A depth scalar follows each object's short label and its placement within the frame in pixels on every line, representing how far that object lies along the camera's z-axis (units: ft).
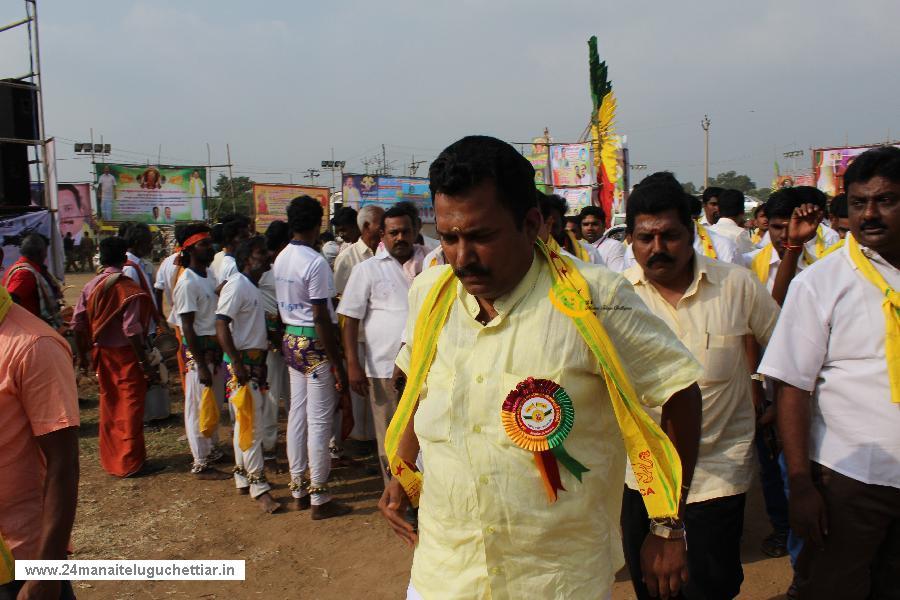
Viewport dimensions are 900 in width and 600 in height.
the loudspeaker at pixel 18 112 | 26.63
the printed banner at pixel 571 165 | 91.86
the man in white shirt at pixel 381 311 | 15.40
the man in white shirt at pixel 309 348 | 16.02
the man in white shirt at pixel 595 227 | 23.95
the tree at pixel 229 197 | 164.66
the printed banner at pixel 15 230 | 24.54
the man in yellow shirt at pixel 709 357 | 9.21
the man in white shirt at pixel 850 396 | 7.48
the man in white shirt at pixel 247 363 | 16.92
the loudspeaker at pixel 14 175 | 26.81
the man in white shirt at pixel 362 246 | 19.79
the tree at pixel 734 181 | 294.54
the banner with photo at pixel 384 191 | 107.65
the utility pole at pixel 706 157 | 132.72
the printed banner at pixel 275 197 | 100.48
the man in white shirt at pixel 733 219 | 24.44
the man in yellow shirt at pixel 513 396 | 5.57
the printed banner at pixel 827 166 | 72.94
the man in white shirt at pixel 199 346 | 19.10
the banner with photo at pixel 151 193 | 95.20
